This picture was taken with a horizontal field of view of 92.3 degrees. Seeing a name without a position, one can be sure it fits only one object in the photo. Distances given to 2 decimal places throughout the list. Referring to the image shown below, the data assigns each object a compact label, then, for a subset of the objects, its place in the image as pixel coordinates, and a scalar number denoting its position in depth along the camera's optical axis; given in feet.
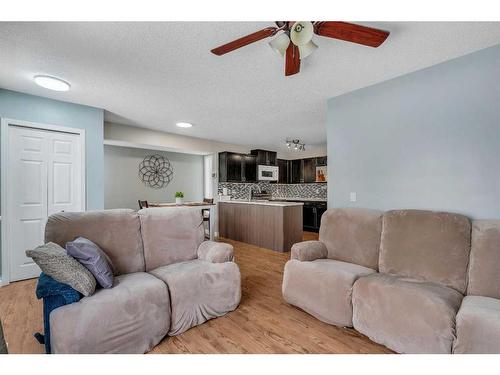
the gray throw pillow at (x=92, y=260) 5.46
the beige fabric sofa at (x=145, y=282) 4.91
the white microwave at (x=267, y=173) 21.97
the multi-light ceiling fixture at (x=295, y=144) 18.33
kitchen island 14.82
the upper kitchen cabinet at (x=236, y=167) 19.69
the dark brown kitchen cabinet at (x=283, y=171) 24.52
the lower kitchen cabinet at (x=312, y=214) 21.01
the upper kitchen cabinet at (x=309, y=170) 22.84
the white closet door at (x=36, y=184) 9.68
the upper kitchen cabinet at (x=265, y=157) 22.13
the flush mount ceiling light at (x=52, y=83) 8.09
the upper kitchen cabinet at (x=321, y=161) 21.85
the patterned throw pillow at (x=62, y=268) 4.93
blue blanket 4.90
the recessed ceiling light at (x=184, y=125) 14.12
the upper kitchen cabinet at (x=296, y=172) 24.06
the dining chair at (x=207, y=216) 17.19
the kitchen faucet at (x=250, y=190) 20.85
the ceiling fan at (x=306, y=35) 4.78
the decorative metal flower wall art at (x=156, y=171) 19.44
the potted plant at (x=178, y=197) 17.43
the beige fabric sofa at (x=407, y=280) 4.91
